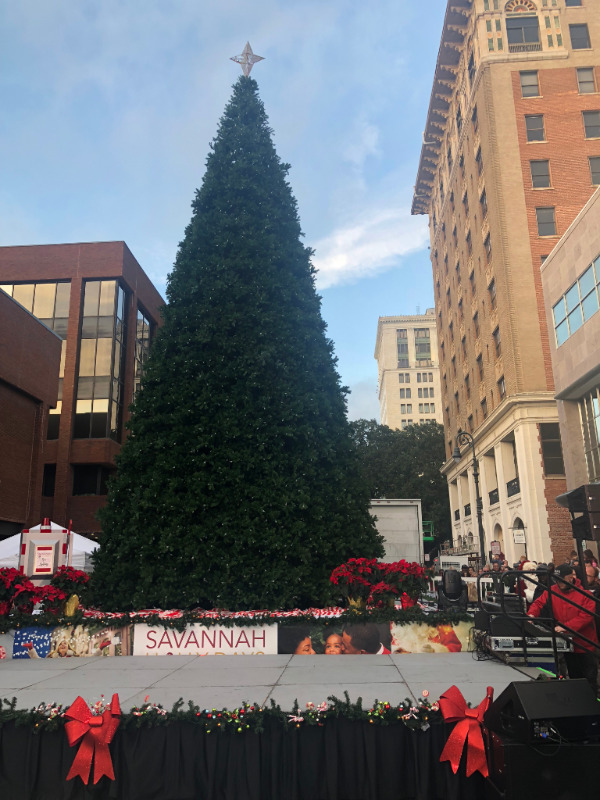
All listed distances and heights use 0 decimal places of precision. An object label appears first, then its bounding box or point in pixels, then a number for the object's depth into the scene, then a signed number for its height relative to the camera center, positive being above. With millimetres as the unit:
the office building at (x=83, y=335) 42562 +15880
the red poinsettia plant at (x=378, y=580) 11273 -308
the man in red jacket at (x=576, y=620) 6672 -765
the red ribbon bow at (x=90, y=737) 5461 -1438
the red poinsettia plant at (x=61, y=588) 11297 -360
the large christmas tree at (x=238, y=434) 12320 +2682
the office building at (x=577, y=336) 24250 +8819
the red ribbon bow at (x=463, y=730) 5285 -1395
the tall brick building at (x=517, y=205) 33938 +20979
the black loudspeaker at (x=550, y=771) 4590 -1503
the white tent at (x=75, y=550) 19875 +558
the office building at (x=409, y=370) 125000 +37443
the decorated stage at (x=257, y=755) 5531 -1652
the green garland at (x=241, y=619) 10547 -892
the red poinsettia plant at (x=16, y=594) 11156 -434
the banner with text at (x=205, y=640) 10672 -1236
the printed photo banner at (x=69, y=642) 10641 -1222
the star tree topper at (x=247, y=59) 17141 +13381
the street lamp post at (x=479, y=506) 28978 +2475
